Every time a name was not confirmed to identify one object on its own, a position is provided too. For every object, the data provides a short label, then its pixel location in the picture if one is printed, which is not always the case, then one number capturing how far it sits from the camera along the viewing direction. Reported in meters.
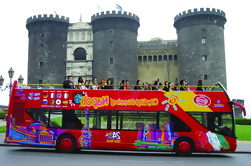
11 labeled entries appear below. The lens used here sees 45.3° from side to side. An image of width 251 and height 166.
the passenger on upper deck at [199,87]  13.11
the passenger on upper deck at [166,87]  12.43
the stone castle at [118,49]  43.00
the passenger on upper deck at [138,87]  13.12
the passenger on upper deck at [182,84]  13.01
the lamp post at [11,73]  20.68
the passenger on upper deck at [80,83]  12.66
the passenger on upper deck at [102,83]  13.13
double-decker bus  12.20
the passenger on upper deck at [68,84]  12.93
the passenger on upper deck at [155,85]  12.52
